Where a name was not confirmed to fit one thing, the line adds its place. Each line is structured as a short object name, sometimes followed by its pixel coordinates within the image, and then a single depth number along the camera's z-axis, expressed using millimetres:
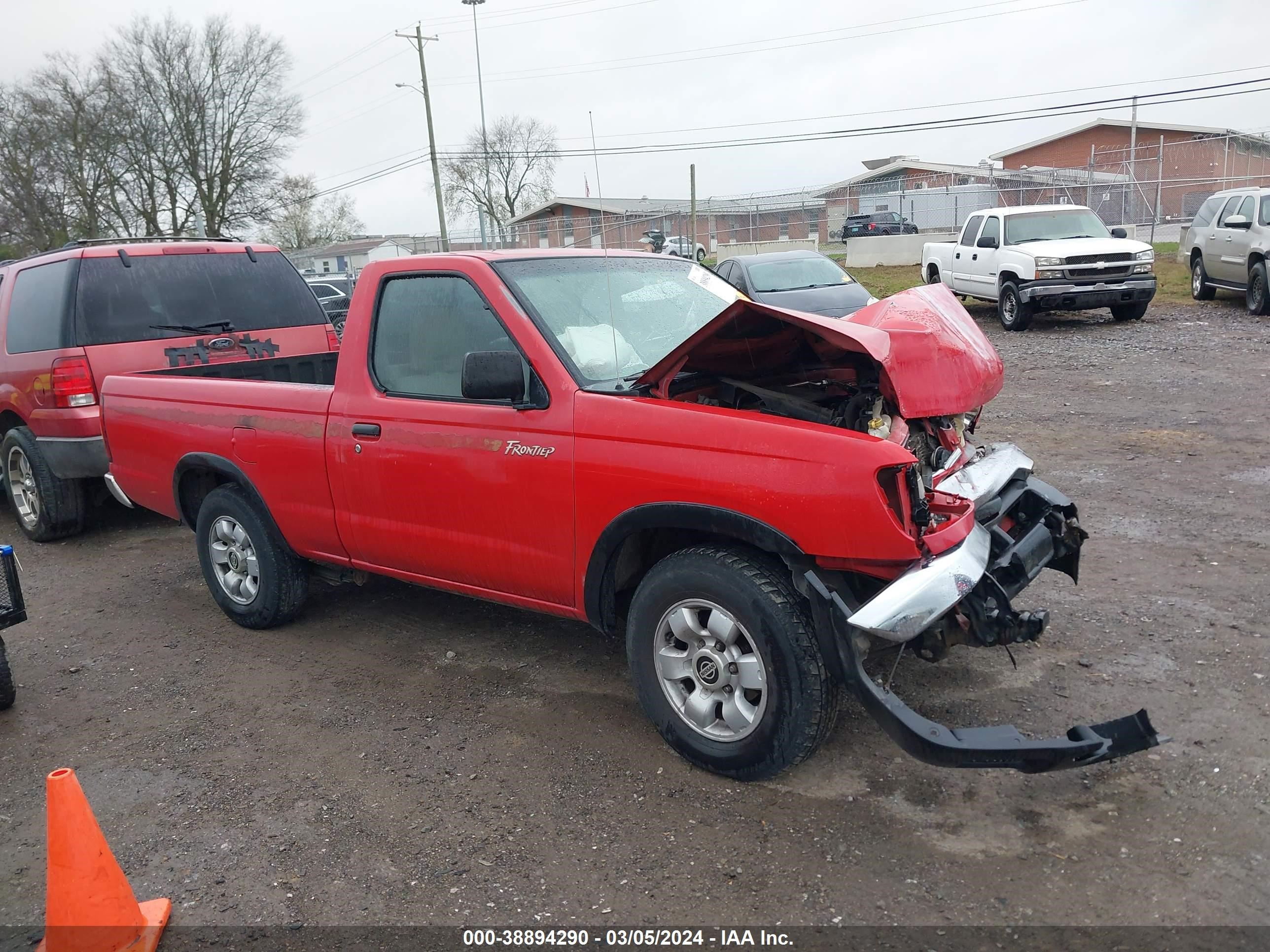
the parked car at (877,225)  36250
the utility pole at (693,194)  25391
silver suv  15461
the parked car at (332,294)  23984
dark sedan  13602
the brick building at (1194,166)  30297
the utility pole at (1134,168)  29844
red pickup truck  3312
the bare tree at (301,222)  51750
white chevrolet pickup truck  15391
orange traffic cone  2883
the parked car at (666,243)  30672
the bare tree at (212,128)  48406
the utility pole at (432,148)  37312
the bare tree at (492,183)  44000
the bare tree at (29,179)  44062
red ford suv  7082
